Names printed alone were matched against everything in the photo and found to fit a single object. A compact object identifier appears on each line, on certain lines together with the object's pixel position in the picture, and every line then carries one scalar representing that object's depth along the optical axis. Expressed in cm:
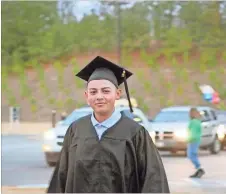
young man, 384
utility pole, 2780
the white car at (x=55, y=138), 1400
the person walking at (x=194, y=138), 1169
